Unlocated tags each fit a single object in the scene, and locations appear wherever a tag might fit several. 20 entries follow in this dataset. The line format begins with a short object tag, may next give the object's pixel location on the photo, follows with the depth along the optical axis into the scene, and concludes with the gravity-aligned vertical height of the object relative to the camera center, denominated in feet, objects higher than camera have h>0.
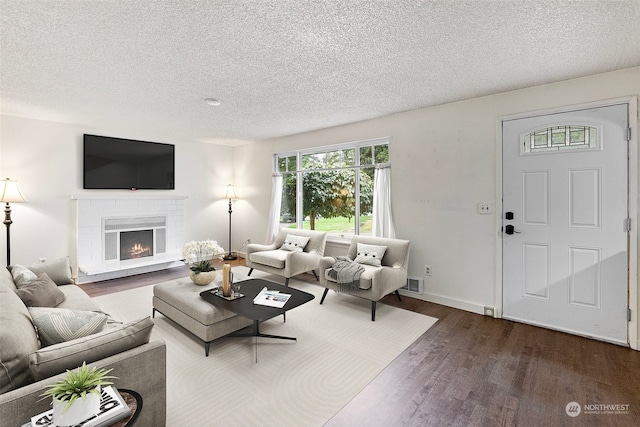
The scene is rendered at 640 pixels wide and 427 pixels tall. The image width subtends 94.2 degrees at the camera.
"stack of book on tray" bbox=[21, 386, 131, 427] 3.53 -2.48
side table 3.68 -2.60
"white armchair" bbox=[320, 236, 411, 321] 10.77 -2.28
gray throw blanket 11.08 -2.35
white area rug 6.19 -4.02
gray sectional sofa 3.87 -2.23
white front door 8.96 -0.30
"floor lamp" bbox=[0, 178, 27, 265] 12.45 +0.70
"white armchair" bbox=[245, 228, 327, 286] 13.99 -2.03
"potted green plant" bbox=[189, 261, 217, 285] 10.46 -2.16
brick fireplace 15.40 -1.28
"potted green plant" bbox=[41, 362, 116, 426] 3.39 -2.15
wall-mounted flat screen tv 15.74 +2.78
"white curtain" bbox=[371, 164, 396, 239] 13.83 +0.44
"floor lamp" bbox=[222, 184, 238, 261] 20.68 +1.30
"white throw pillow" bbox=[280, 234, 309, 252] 15.44 -1.61
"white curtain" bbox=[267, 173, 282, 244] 18.90 +0.55
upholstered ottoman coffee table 8.36 -3.00
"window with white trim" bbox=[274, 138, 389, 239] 15.05 +1.50
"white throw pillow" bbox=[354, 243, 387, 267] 12.44 -1.79
